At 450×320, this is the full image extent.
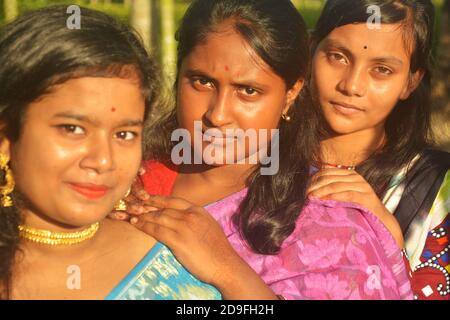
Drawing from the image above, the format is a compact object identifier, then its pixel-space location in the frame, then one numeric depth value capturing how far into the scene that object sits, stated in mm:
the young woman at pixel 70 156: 2230
